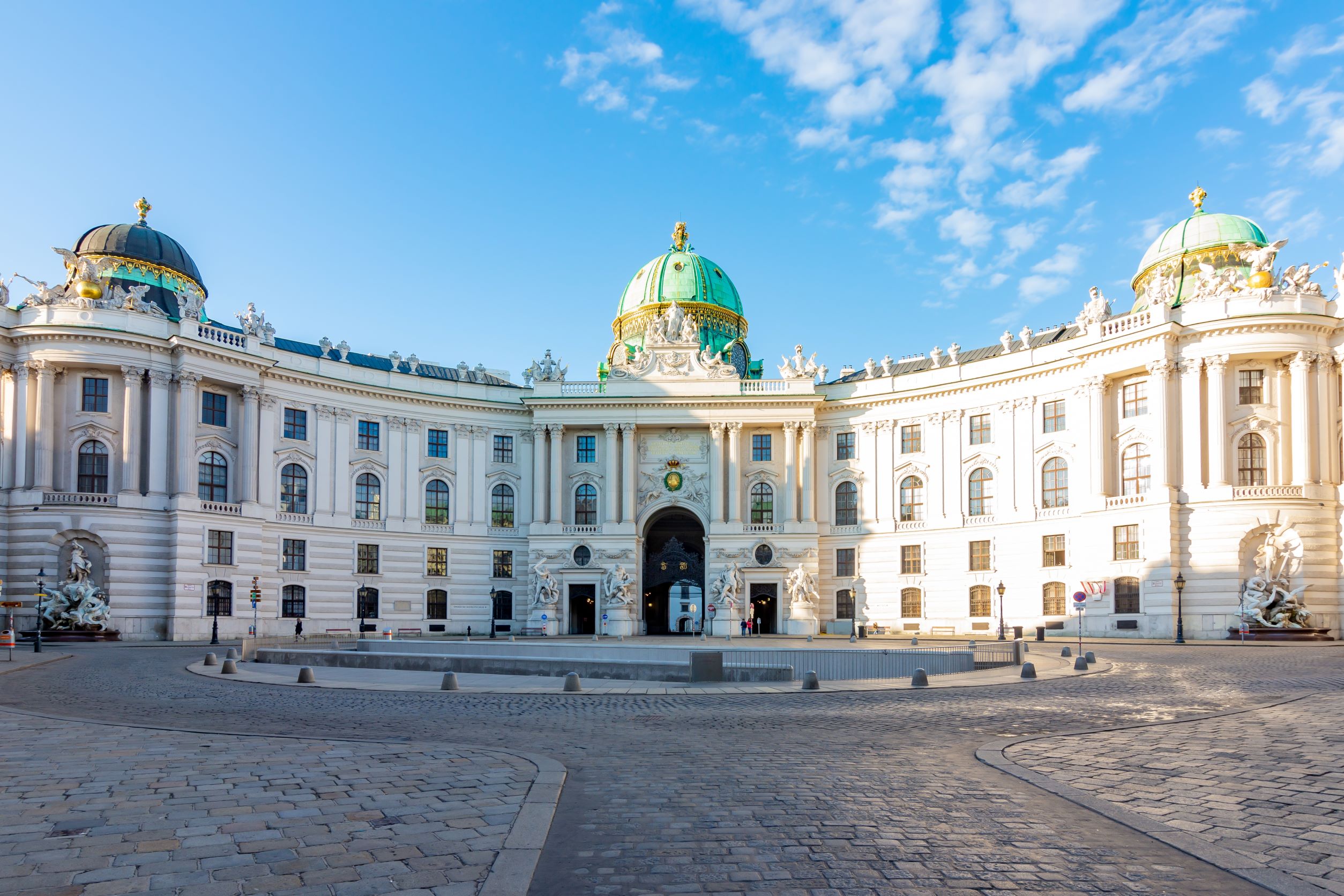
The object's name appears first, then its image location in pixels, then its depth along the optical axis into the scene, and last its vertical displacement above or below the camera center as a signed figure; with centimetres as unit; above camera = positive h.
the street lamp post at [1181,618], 4338 -495
